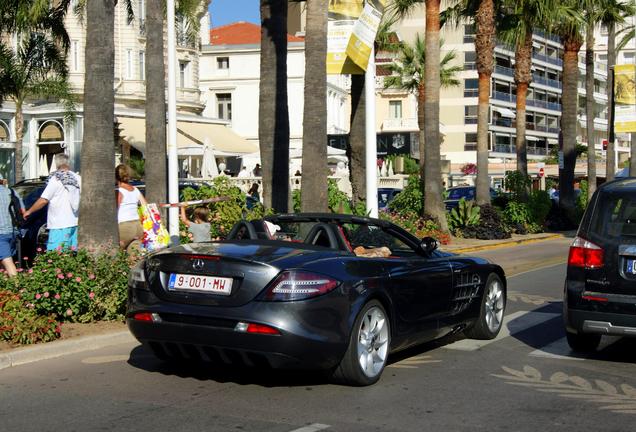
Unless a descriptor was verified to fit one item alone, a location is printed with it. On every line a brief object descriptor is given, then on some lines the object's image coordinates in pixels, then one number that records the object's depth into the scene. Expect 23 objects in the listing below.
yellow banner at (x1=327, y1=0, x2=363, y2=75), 18.16
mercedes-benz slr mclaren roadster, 7.19
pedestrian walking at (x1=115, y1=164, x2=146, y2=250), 13.77
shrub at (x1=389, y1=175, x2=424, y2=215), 27.36
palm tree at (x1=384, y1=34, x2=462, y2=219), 51.59
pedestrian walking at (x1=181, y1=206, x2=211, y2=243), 13.17
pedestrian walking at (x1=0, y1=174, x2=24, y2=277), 11.65
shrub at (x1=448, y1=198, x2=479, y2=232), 28.33
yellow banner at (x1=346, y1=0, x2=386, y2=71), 17.30
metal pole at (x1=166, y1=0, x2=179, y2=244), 16.09
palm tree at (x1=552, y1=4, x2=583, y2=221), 36.00
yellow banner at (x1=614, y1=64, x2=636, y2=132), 35.94
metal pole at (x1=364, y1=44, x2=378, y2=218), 19.36
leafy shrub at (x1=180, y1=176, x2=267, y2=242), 16.91
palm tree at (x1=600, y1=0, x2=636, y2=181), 39.44
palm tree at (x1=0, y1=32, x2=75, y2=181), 29.83
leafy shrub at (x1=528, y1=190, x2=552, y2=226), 32.59
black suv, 8.54
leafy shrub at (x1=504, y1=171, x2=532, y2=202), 32.66
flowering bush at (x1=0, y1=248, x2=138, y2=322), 9.81
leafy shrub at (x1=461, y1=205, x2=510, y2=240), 27.98
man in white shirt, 12.45
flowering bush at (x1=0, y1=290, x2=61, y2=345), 9.12
